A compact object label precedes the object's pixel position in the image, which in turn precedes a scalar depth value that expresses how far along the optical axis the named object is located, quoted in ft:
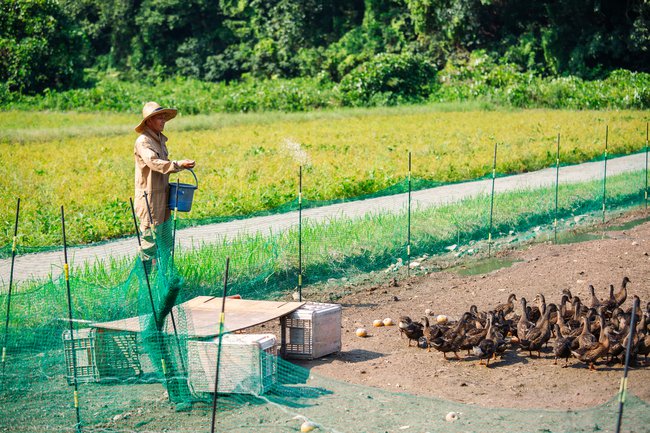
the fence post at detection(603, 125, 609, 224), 60.23
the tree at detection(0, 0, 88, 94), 143.43
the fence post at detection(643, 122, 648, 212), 65.41
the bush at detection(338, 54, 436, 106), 136.56
